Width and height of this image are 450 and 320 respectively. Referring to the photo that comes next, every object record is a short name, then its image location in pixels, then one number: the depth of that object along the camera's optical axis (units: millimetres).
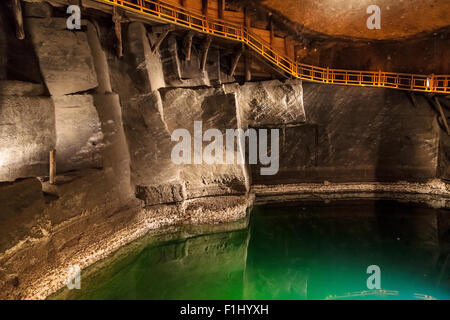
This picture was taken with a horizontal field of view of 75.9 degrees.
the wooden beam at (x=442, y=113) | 15185
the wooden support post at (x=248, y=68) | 14156
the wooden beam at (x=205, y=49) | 12179
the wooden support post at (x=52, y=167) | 8797
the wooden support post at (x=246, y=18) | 14487
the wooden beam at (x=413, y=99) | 15430
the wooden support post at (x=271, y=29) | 15062
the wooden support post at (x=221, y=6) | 13727
